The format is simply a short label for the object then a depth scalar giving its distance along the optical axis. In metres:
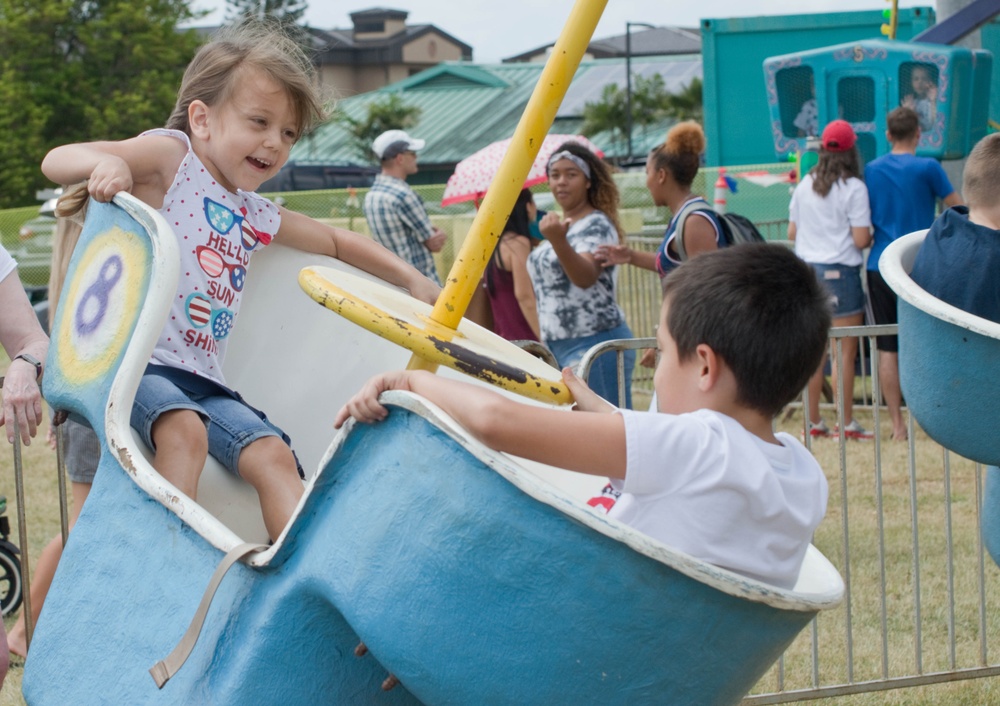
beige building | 76.00
